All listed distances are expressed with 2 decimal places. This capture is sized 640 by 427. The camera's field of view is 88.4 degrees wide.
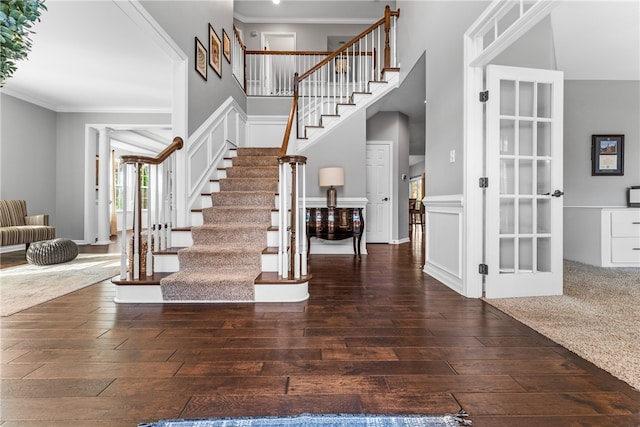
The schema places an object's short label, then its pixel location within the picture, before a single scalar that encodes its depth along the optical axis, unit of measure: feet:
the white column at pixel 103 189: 20.61
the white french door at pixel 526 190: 8.70
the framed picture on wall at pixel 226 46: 15.83
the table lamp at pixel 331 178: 16.15
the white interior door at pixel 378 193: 20.98
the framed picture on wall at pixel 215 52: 13.98
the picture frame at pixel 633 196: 13.56
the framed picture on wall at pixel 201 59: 12.42
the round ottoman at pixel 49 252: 12.86
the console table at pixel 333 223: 15.30
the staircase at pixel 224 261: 8.28
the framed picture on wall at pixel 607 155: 14.15
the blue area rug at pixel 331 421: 3.58
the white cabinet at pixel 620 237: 12.80
